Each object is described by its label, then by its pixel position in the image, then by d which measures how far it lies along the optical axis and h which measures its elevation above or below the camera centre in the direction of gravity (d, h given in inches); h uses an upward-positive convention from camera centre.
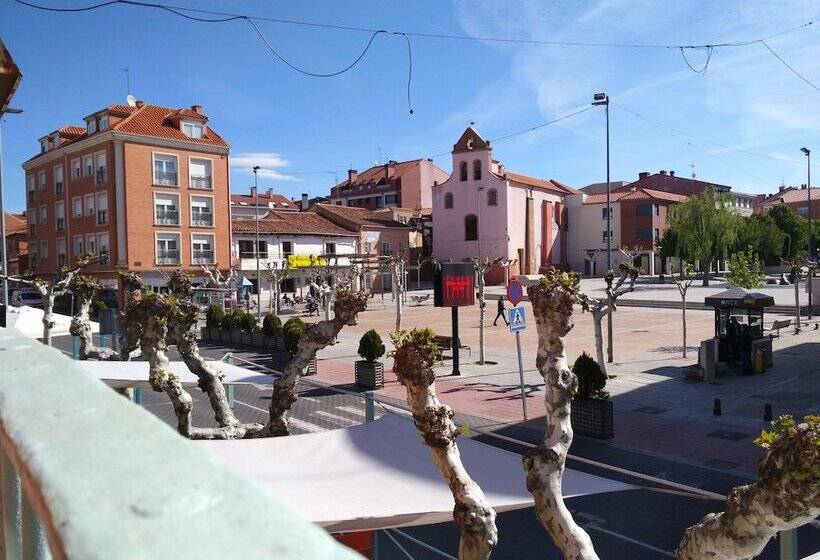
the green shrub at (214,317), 1145.3 -58.6
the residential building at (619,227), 2807.6 +198.8
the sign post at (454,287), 759.7 -11.0
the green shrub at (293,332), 813.9 -62.8
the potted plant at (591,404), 509.4 -99.4
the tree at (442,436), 176.9 -45.6
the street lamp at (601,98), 1408.7 +372.8
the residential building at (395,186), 3122.5 +445.8
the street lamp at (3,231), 848.8 +76.3
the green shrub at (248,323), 1057.5 -64.9
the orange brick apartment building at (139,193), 1640.0 +236.0
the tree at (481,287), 853.2 -13.6
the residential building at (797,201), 4001.0 +438.3
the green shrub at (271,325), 1004.4 -65.8
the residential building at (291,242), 1924.2 +122.1
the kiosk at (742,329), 748.0 -66.0
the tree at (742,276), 1013.2 -6.3
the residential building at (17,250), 2194.9 +129.1
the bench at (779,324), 1003.1 -81.1
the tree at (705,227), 2215.8 +151.7
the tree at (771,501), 133.1 -47.8
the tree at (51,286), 670.5 +0.3
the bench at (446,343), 899.4 -87.5
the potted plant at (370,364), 722.2 -92.0
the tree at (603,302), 677.9 -29.2
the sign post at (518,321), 584.2 -39.5
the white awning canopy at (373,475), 244.2 -82.7
